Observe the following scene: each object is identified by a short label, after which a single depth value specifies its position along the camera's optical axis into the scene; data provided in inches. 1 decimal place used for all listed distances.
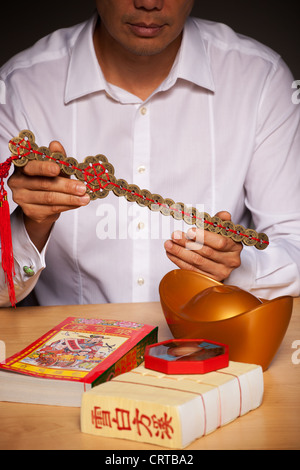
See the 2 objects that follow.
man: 79.6
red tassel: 54.7
